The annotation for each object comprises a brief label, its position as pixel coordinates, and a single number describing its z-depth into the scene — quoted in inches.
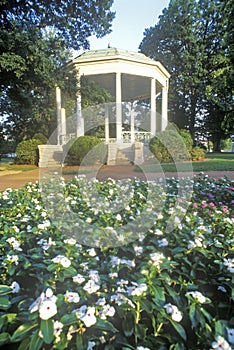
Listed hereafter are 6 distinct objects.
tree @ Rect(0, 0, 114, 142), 271.0
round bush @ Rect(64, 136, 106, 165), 395.9
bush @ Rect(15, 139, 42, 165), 462.0
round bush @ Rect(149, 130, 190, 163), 416.8
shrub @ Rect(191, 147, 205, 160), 473.1
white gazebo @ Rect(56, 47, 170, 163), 419.5
